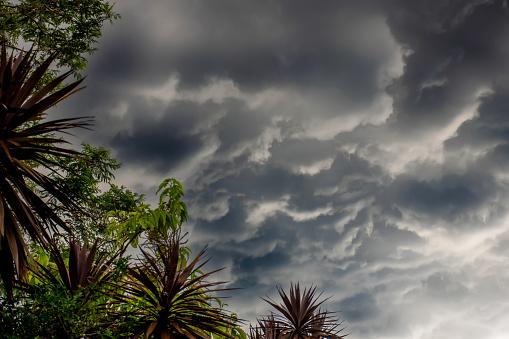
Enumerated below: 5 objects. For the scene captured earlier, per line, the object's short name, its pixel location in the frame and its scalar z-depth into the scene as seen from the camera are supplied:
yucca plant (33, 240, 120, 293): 8.35
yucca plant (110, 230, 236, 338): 7.72
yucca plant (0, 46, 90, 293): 6.45
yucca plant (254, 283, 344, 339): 15.91
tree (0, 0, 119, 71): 12.89
